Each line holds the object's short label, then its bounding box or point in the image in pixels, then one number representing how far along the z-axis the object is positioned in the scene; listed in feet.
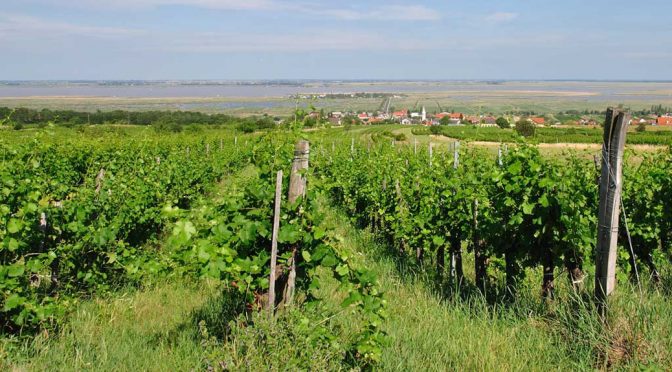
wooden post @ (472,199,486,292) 18.62
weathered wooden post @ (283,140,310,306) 11.93
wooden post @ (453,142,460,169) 23.37
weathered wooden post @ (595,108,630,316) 12.01
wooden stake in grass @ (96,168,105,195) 23.25
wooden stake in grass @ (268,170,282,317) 11.53
